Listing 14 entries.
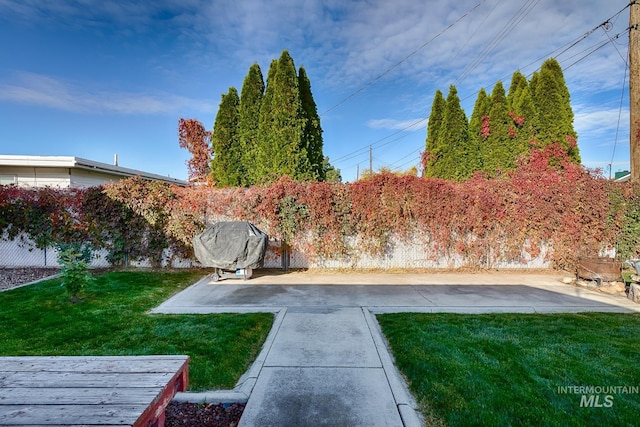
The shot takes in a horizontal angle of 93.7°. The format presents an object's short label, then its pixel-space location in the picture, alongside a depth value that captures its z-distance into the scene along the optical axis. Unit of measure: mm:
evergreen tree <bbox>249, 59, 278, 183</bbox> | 11219
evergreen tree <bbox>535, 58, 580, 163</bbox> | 12750
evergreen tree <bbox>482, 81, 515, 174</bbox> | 13695
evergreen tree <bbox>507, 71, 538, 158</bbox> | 13133
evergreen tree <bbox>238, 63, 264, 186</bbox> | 12383
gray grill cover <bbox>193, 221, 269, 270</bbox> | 7203
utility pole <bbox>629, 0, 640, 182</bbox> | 7418
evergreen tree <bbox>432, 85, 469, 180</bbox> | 14281
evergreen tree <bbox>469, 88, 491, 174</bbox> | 14297
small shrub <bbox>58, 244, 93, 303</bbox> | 5426
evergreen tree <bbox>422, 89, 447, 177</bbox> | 15266
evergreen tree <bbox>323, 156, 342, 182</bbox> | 33406
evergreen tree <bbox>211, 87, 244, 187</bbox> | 12594
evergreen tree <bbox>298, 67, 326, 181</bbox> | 12016
